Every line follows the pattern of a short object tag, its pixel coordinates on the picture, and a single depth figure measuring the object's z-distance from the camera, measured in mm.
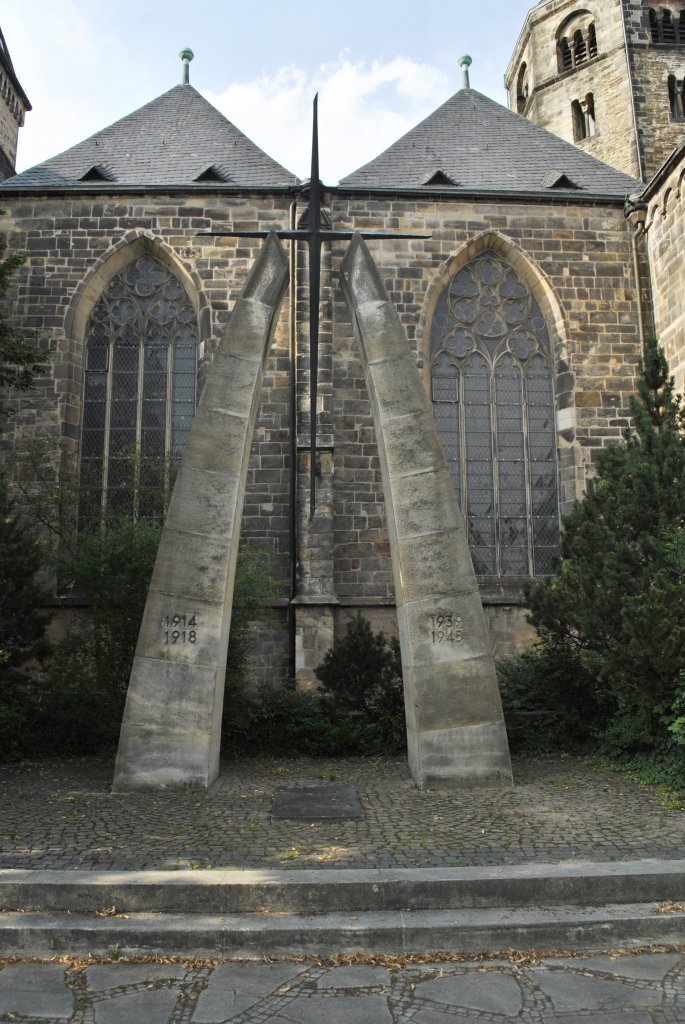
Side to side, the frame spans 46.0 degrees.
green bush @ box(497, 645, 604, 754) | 8672
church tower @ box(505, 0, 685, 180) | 21156
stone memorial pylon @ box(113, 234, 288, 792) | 6840
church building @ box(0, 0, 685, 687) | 13758
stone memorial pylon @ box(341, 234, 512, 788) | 6973
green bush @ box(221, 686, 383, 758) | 8898
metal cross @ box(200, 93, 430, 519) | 8445
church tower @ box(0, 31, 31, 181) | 23266
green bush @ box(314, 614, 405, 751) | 9180
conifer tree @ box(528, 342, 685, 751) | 7133
